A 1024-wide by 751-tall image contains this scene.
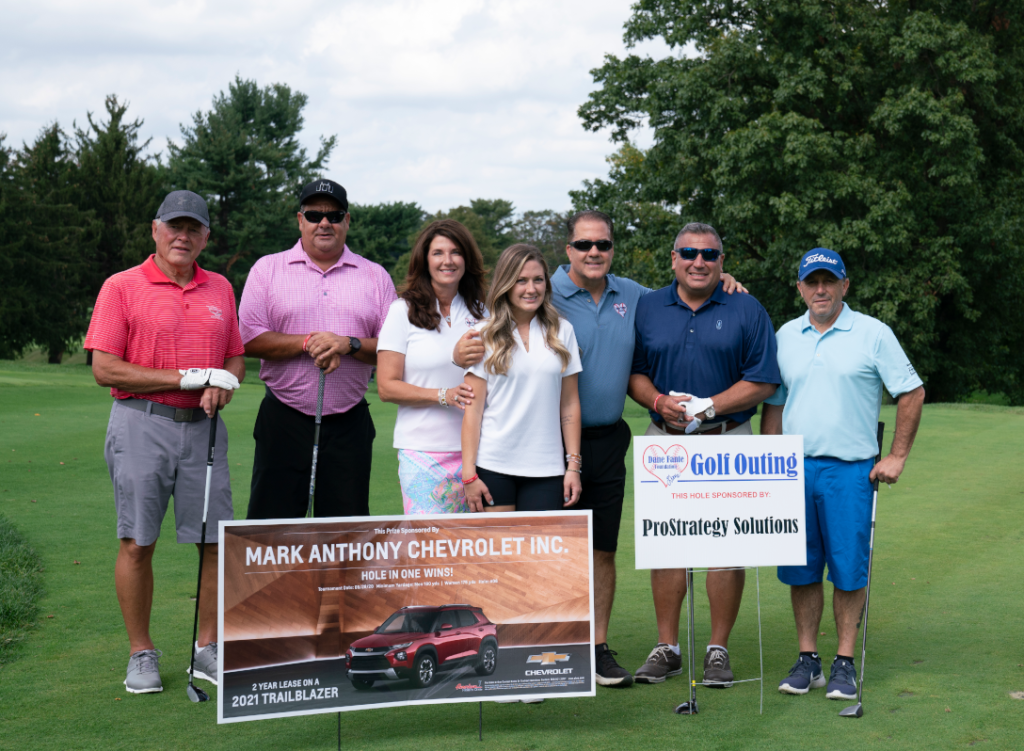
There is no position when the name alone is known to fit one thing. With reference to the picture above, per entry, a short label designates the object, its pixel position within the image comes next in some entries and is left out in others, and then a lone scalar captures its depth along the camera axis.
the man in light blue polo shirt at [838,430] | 4.55
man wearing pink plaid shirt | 4.73
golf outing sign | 4.27
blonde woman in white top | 4.22
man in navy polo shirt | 4.65
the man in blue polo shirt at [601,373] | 4.67
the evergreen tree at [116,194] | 44.31
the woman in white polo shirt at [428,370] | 4.35
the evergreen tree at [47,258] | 40.75
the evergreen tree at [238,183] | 48.72
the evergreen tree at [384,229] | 52.38
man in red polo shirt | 4.41
